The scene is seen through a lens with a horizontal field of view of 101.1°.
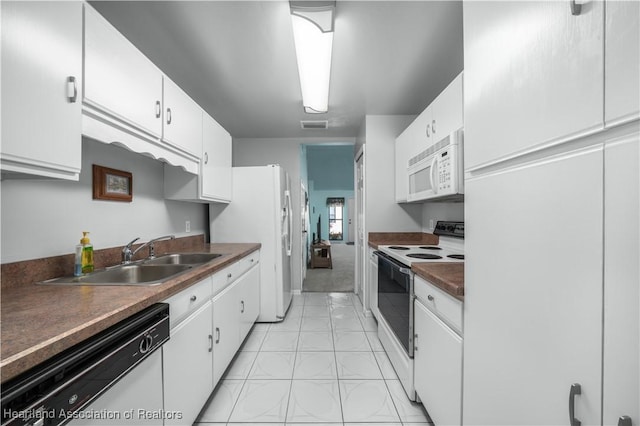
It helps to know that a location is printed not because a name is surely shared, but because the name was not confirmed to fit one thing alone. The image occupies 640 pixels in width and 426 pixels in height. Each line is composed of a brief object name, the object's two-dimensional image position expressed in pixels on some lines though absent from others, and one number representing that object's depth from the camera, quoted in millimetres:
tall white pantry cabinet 520
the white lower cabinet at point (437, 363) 1170
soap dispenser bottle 1390
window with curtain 11492
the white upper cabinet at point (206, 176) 2250
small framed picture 1589
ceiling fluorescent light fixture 1477
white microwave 1705
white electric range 1691
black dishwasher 557
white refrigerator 2932
